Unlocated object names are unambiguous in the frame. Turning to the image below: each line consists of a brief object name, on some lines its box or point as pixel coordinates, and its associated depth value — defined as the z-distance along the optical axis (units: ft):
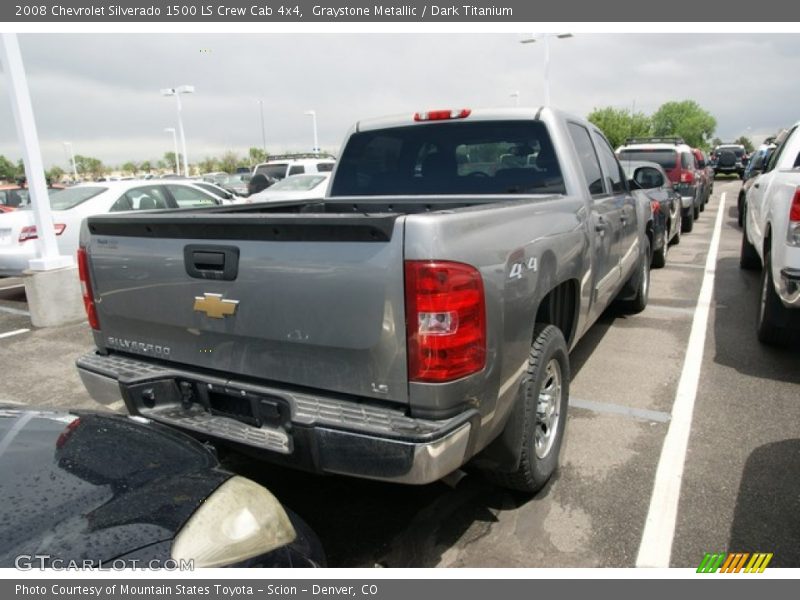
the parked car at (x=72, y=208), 25.39
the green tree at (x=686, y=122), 296.10
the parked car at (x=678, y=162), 39.58
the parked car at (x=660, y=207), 19.13
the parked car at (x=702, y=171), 49.72
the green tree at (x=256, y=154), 267.92
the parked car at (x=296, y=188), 38.65
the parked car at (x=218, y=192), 33.38
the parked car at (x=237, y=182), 74.92
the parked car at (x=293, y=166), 55.11
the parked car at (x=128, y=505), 4.99
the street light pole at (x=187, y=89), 104.36
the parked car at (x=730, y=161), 99.79
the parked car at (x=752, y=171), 28.21
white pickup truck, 13.82
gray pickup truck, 6.95
